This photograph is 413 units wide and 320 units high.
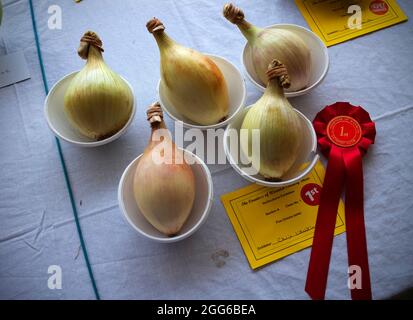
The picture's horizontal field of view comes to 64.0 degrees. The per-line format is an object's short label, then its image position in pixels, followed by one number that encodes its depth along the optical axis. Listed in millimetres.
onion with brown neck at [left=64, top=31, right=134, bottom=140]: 536
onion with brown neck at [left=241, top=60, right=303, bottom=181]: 497
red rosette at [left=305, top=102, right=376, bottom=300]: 514
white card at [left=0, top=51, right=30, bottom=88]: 697
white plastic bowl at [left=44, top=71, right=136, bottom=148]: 567
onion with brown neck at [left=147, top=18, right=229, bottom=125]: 522
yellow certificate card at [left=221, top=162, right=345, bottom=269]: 534
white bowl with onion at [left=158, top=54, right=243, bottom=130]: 565
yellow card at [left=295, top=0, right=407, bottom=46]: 704
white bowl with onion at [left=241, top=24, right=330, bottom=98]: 601
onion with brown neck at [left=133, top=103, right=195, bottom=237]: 477
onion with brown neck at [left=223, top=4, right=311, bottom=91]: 564
